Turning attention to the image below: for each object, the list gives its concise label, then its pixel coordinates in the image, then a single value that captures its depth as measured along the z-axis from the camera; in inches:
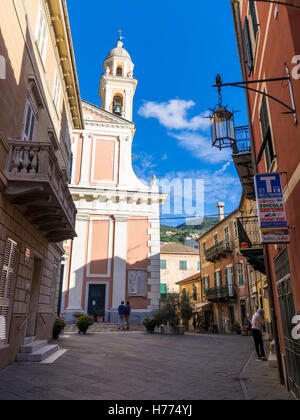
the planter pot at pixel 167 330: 690.8
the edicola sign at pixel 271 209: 208.2
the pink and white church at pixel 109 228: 874.1
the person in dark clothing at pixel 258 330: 375.9
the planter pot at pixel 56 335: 524.9
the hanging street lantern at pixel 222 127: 287.7
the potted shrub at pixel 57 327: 522.6
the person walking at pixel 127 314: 731.4
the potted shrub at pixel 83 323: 630.5
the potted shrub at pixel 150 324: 694.5
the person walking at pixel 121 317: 729.6
